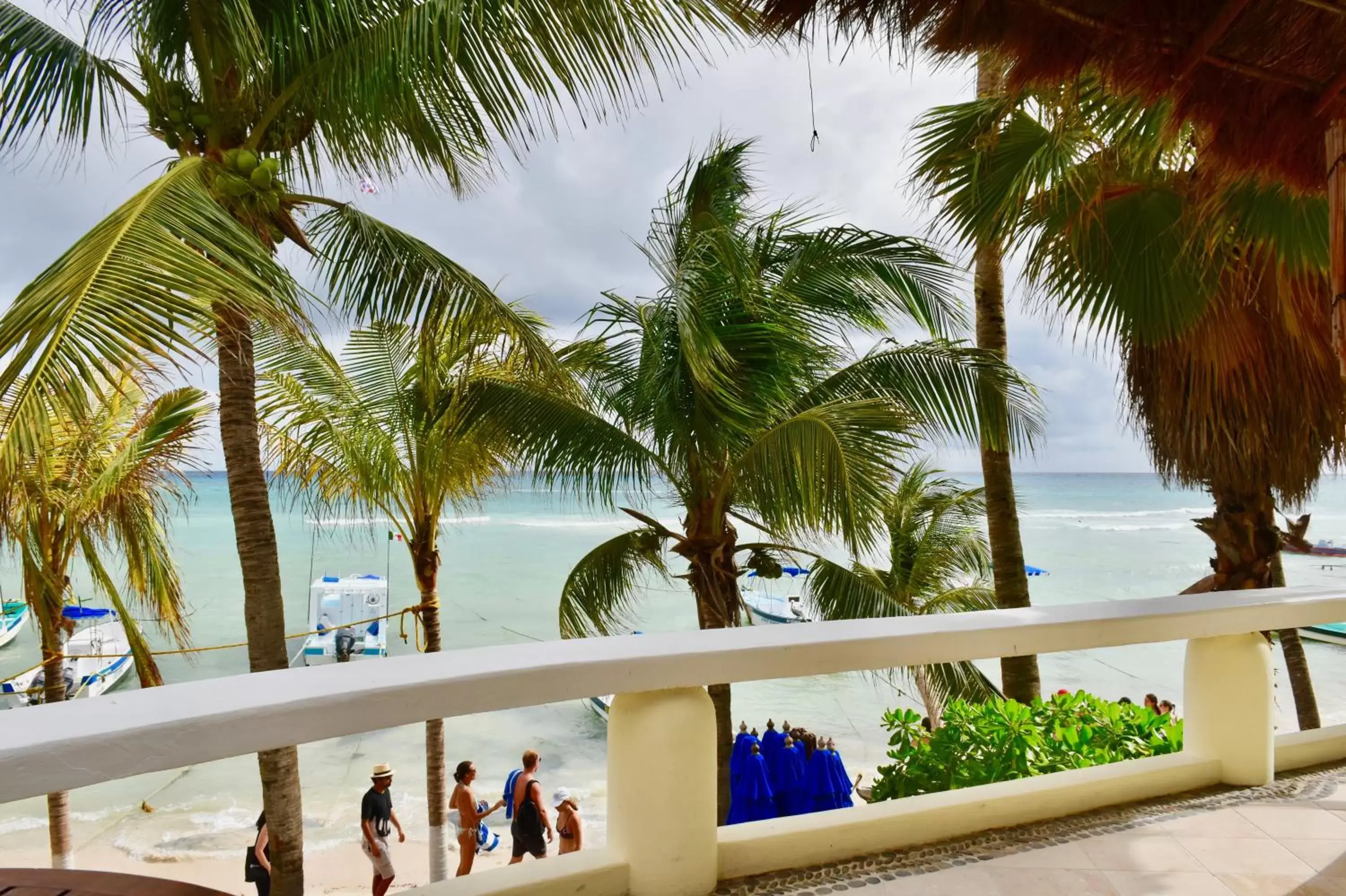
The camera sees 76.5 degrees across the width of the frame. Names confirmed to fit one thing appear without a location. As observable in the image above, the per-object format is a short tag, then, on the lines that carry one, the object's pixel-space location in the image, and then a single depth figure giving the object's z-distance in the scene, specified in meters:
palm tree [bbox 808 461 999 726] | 13.71
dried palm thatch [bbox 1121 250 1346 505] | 4.68
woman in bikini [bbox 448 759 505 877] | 7.61
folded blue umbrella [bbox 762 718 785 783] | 8.84
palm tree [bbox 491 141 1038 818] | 7.15
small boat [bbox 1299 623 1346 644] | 30.38
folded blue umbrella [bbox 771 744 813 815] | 8.57
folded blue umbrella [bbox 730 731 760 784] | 8.38
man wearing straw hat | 6.53
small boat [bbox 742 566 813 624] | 34.72
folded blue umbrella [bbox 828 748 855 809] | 8.91
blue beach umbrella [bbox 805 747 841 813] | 8.84
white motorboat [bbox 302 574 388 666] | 32.34
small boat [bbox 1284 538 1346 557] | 46.76
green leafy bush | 3.85
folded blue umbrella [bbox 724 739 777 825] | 8.14
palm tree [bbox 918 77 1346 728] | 3.99
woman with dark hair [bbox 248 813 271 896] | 6.92
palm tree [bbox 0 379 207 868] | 8.95
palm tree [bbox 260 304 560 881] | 8.36
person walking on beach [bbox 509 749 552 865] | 6.50
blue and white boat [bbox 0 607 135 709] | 21.72
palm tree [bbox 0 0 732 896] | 5.40
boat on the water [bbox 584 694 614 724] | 27.80
